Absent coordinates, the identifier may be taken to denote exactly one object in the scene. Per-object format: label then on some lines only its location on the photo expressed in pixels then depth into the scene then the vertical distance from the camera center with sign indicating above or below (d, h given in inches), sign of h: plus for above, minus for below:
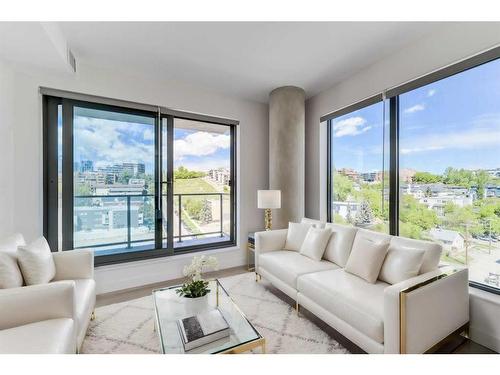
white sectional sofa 56.8 -32.9
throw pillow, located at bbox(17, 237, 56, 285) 67.9 -22.5
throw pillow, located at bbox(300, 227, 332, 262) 104.4 -25.8
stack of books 55.6 -35.2
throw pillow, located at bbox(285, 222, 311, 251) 118.3 -25.2
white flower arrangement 70.4 -28.9
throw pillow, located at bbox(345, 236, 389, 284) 79.8 -25.5
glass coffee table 55.9 -37.4
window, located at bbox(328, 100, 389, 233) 115.2 +8.9
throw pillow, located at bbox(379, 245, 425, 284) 72.5 -25.0
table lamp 131.5 -7.2
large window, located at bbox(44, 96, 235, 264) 107.9 +5.7
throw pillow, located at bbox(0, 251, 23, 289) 61.4 -22.6
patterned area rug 71.0 -48.1
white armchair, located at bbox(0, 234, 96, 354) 48.8 -31.6
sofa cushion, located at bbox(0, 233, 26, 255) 69.2 -17.5
